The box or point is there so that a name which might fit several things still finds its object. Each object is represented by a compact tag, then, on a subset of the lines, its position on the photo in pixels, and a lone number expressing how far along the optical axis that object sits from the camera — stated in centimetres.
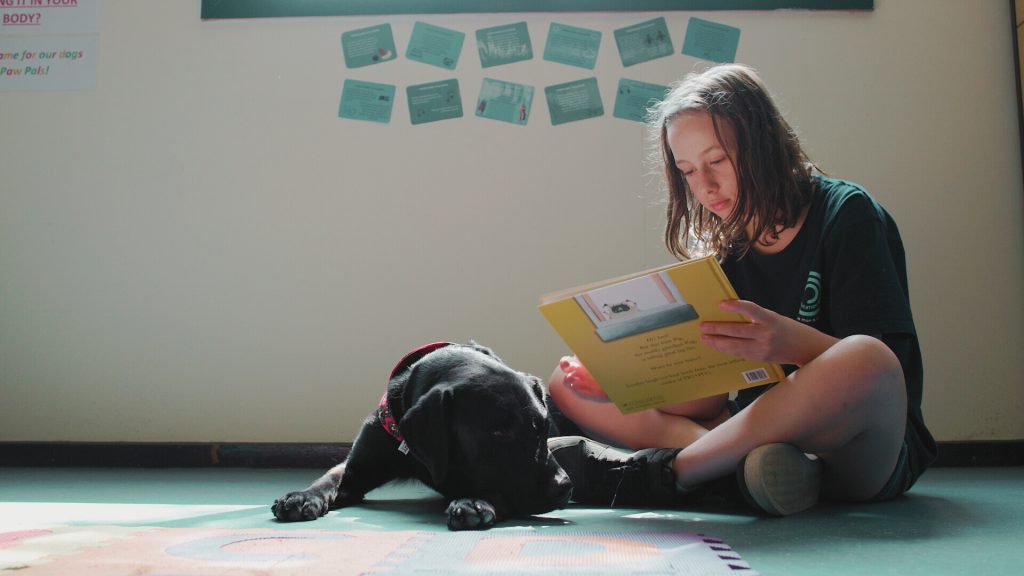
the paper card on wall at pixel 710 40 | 271
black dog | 144
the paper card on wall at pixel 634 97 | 272
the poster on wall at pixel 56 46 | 282
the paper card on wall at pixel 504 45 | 275
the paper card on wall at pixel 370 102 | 276
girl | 130
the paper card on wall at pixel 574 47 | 274
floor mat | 97
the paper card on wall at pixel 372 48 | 276
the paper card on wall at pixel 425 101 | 276
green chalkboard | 271
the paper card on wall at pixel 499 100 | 275
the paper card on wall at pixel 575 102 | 273
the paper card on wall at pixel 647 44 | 273
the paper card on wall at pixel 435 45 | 275
